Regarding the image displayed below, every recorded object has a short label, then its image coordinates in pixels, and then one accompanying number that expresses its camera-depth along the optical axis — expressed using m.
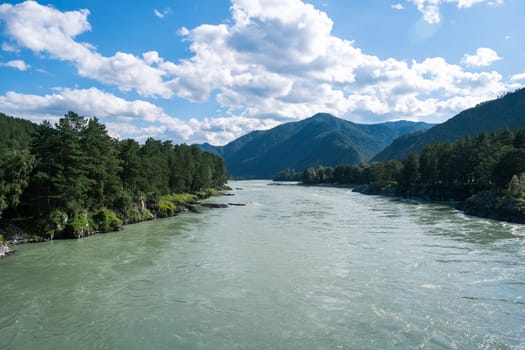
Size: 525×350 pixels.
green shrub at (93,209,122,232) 48.53
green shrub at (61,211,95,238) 43.97
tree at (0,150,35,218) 39.56
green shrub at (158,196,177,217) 66.19
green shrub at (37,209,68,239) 42.62
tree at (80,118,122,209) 52.84
